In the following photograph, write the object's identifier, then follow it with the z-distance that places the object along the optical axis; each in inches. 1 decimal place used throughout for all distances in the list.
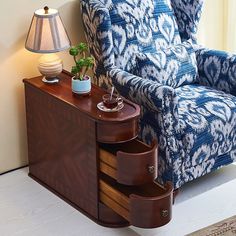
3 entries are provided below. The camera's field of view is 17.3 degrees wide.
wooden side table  136.4
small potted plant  146.0
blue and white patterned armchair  149.5
